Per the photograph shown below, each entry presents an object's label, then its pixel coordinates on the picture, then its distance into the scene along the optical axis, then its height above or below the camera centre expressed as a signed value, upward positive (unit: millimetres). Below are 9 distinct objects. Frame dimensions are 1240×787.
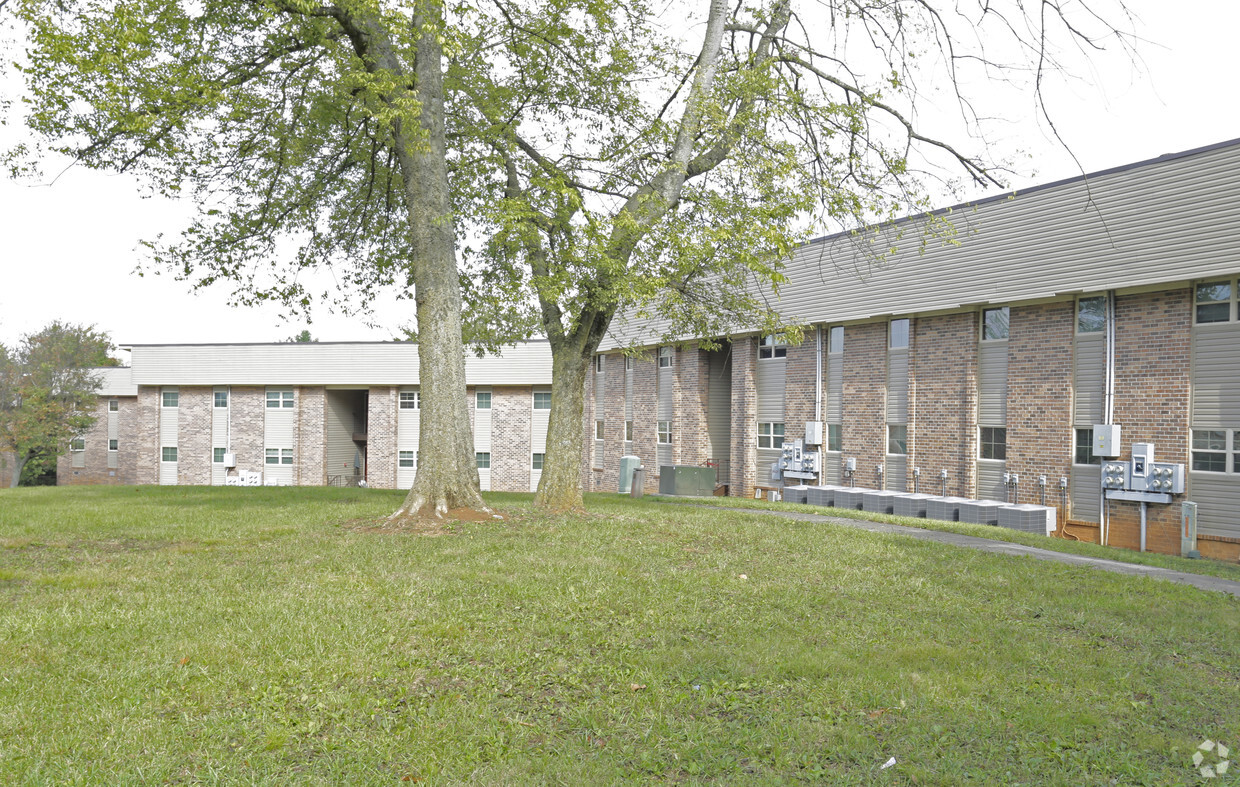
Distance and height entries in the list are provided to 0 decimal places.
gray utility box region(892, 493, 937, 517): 22078 -2280
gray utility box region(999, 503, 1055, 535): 19484 -2295
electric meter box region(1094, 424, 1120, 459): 18625 -354
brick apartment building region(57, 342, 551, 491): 43625 +147
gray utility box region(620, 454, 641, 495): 32188 -2100
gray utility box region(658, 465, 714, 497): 29750 -2216
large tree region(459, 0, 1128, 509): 13602 +4627
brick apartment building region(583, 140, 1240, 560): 17297 +1882
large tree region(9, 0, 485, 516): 12344 +5113
